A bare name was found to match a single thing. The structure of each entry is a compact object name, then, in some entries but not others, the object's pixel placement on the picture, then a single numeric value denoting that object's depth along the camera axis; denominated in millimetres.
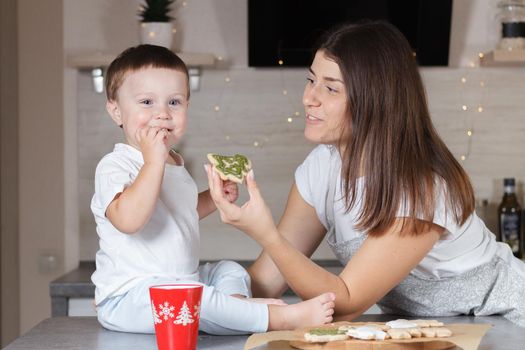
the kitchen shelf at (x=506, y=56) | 3152
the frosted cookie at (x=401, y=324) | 1327
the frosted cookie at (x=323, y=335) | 1279
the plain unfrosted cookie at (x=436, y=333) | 1312
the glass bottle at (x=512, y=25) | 3221
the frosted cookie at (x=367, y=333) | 1278
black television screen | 3201
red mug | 1238
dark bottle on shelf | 3205
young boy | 1492
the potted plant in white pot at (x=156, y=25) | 3191
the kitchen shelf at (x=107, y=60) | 3156
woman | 1702
